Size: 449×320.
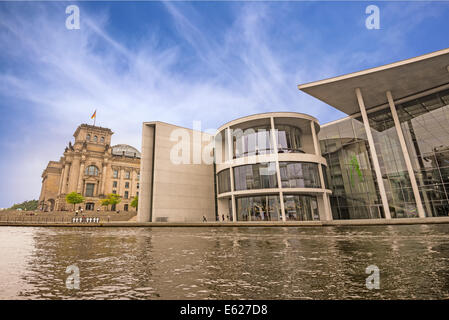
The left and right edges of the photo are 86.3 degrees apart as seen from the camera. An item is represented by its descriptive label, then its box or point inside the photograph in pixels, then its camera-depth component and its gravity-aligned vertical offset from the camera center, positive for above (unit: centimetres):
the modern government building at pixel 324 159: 2636 +773
